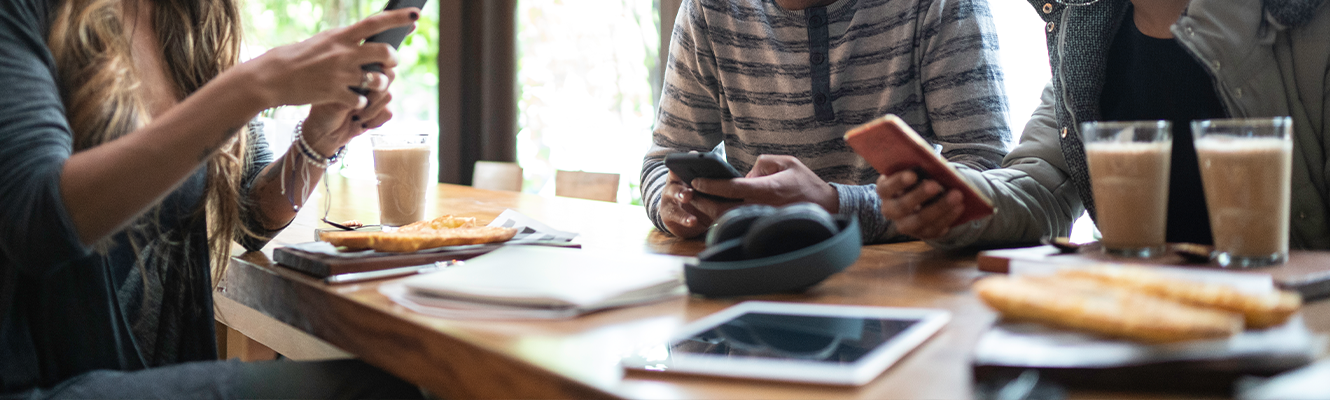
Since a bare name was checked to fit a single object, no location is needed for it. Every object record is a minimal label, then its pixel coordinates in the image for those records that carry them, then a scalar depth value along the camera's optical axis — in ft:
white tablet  1.55
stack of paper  2.14
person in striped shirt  4.40
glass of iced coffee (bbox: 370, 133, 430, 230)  3.89
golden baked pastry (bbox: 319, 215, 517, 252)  2.91
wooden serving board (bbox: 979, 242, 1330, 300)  2.09
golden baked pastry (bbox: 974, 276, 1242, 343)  1.49
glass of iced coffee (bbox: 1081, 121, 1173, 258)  2.67
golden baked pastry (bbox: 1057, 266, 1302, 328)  1.65
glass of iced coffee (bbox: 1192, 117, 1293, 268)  2.41
